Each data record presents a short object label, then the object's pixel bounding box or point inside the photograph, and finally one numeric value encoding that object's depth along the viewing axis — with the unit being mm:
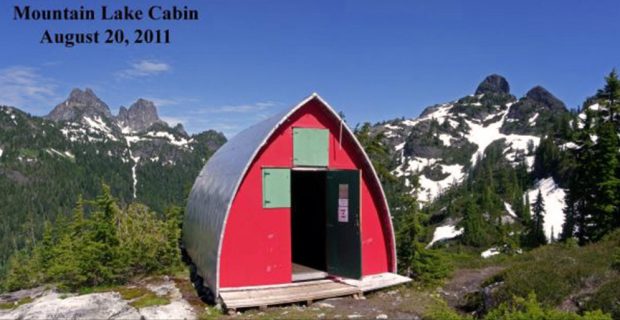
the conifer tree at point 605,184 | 28484
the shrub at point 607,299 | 9648
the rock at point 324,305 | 11750
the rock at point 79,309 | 11438
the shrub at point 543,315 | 7613
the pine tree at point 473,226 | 85050
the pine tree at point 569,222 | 38625
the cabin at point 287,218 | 12484
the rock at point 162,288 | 14177
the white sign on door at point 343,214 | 13852
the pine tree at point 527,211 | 84200
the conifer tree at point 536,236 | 49694
